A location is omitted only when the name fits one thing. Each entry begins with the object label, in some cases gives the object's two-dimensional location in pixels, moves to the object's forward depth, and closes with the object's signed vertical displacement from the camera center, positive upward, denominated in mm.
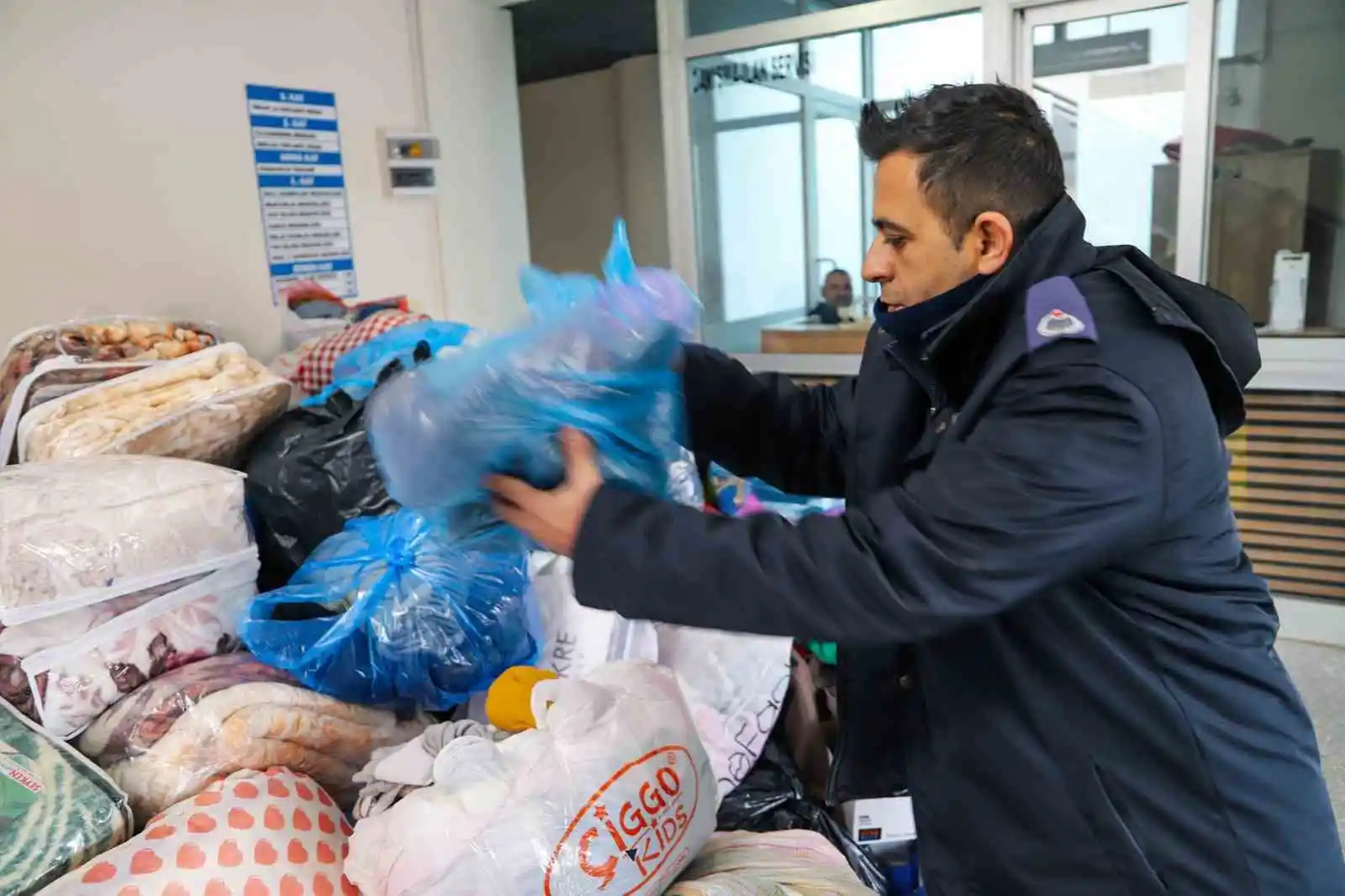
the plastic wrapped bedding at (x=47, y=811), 1110 -637
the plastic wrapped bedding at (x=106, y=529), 1311 -369
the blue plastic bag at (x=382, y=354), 1844 -199
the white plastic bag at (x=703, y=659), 1729 -757
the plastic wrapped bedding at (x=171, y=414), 1654 -259
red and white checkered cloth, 2205 -207
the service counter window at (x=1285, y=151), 2855 +166
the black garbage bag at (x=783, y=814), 1670 -991
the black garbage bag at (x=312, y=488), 1742 -406
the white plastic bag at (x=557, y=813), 1085 -644
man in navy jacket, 767 -260
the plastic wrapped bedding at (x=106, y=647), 1323 -536
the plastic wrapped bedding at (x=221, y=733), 1299 -643
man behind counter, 3896 -268
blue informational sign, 2705 +191
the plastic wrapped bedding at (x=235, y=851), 1092 -676
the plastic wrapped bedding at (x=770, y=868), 1259 -853
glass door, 2973 +351
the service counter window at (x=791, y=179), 3650 +220
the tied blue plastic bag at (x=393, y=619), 1486 -559
